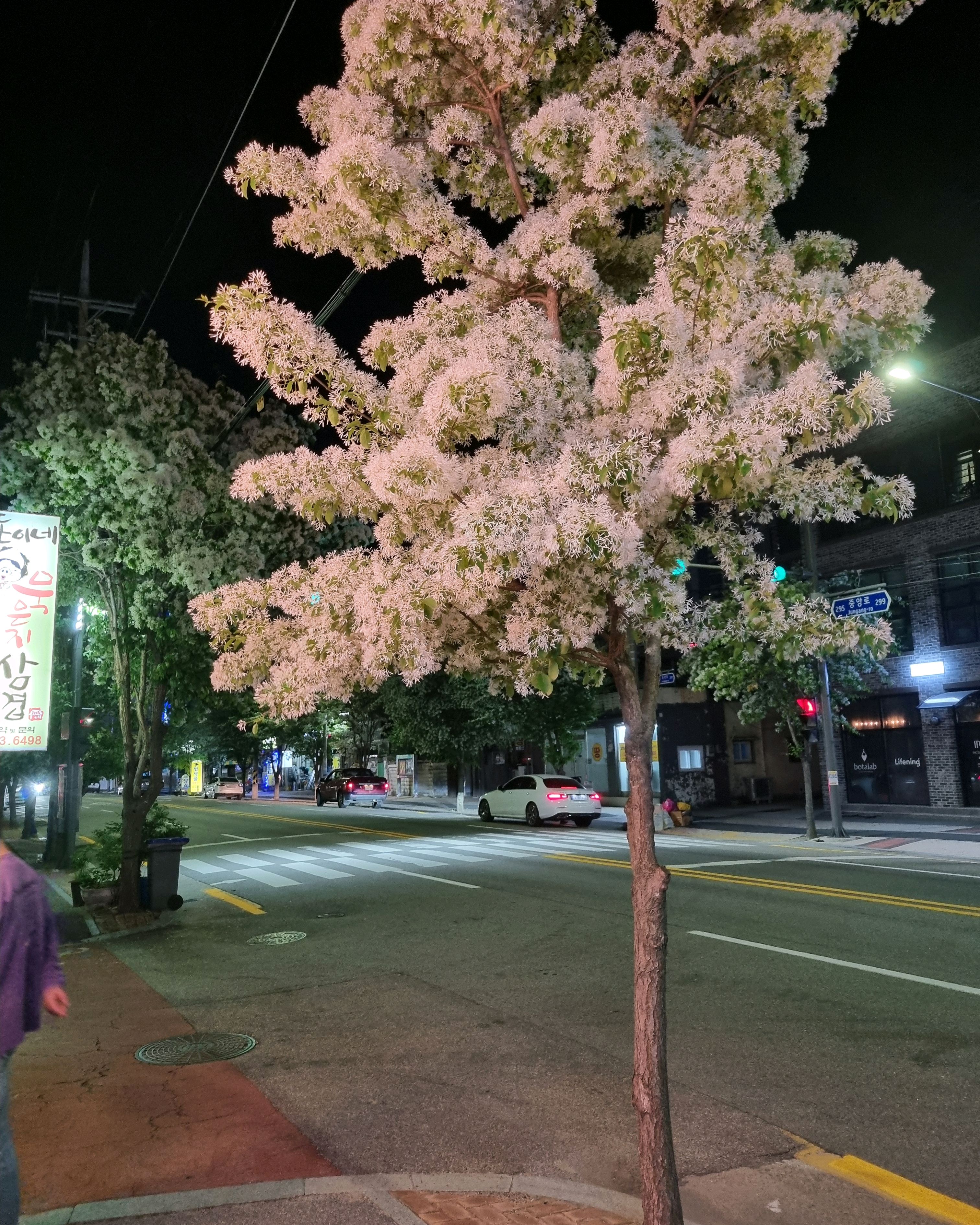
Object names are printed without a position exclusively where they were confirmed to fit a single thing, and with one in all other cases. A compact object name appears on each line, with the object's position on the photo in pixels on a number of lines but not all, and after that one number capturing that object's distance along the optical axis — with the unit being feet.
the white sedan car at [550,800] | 90.22
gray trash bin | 43.27
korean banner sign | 28.78
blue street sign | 54.19
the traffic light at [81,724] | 56.24
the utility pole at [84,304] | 49.08
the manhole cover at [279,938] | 35.96
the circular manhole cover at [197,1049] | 21.88
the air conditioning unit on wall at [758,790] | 115.34
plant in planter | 45.16
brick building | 83.05
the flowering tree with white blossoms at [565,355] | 13.35
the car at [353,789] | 139.95
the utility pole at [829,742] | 69.36
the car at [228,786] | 193.16
